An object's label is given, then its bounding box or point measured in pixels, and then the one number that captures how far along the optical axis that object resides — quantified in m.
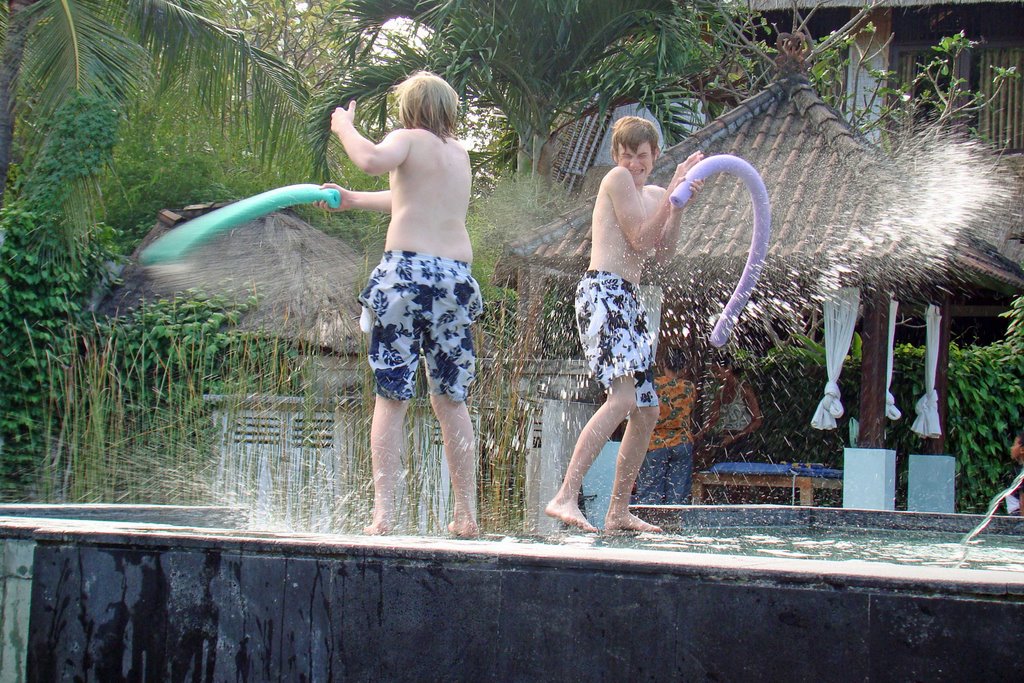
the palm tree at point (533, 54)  11.99
